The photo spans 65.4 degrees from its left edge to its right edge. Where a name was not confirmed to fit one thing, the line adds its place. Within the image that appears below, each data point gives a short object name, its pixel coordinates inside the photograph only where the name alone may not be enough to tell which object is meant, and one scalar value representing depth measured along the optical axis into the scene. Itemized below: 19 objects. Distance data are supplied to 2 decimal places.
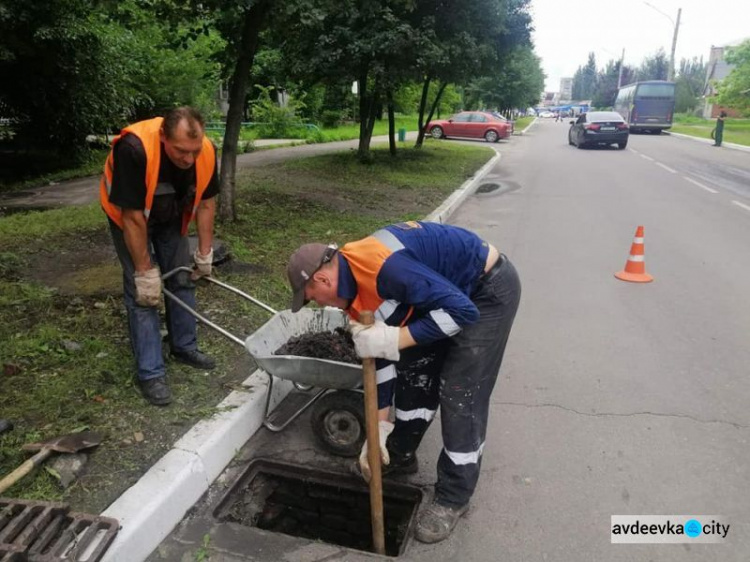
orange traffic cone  6.41
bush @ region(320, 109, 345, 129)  33.72
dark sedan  23.52
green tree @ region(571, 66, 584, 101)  132.10
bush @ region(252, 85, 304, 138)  24.73
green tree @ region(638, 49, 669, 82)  79.75
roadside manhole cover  13.14
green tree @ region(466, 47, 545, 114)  45.00
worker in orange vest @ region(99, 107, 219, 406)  3.12
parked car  29.34
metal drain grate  2.25
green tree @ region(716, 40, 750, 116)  45.22
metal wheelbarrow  3.00
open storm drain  3.04
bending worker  2.34
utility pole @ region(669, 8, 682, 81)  38.94
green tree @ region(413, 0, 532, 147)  12.02
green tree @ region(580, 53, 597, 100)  122.07
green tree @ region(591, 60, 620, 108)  79.78
